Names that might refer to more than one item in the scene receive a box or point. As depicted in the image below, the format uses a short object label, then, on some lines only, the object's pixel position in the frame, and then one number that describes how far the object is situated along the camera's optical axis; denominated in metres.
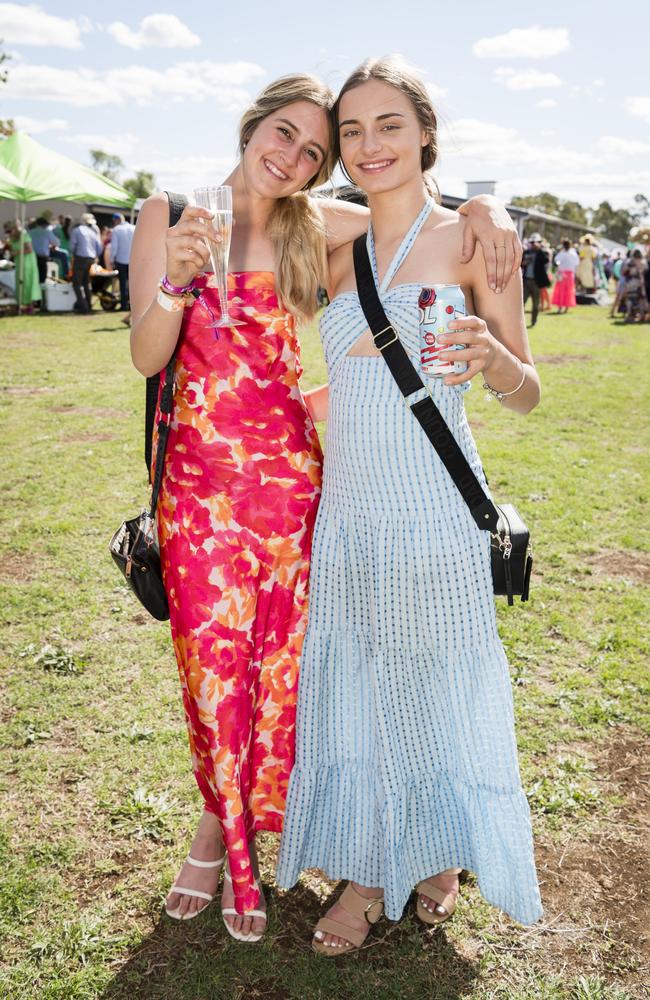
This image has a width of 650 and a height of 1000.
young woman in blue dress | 2.25
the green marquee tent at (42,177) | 16.33
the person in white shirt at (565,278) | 22.48
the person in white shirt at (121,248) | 17.70
